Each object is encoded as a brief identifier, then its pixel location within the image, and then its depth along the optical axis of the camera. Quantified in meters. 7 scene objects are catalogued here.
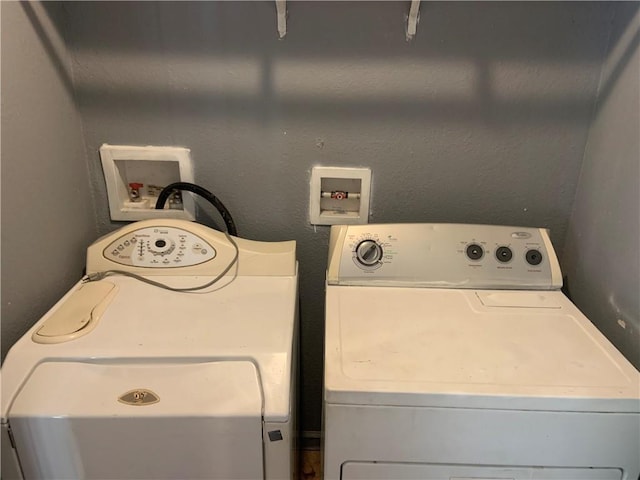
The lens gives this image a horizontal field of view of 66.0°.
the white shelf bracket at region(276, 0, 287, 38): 1.08
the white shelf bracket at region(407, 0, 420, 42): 1.09
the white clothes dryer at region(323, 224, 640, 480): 0.78
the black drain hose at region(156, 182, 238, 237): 1.23
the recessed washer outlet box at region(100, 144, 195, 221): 1.25
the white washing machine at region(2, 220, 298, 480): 0.79
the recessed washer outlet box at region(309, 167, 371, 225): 1.28
